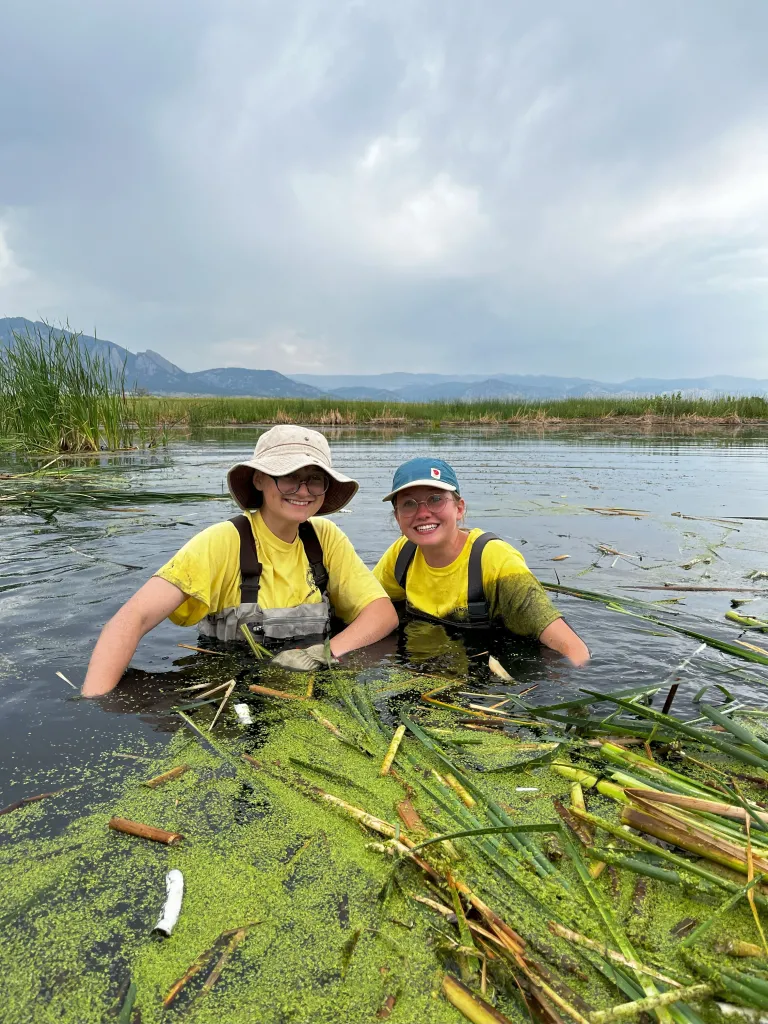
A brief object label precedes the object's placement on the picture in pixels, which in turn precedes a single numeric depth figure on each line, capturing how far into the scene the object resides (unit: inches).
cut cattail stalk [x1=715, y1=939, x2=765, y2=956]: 59.9
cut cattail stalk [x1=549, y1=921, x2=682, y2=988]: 56.3
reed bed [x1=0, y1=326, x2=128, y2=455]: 473.1
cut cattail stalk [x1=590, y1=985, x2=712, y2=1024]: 52.8
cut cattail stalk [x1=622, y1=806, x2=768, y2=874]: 68.7
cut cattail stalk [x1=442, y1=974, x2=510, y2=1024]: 54.1
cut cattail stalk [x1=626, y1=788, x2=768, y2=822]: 74.9
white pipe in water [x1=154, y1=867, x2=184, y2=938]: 64.6
